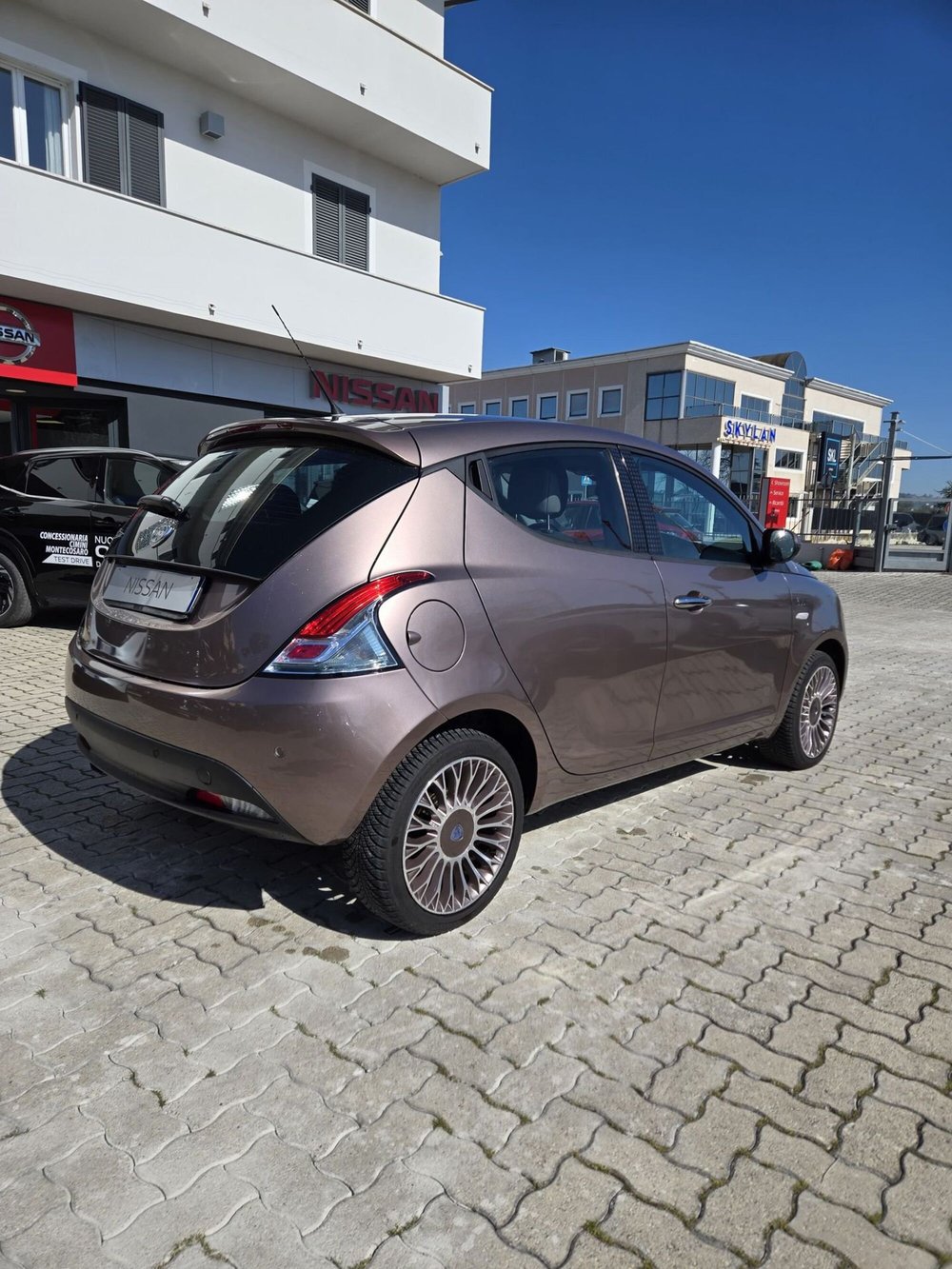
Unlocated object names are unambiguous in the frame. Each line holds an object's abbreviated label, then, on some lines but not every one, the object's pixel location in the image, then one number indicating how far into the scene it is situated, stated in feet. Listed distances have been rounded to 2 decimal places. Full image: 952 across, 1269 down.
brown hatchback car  8.14
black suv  24.75
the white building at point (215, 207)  35.45
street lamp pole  70.56
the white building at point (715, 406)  147.74
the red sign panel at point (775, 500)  86.02
